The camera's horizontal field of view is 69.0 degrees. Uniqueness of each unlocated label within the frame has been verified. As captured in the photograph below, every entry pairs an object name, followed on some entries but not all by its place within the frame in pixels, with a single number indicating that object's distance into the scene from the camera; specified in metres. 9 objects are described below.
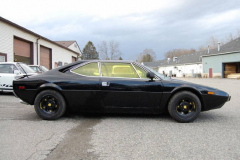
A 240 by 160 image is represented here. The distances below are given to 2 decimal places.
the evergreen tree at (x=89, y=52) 65.62
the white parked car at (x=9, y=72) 7.86
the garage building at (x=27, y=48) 13.65
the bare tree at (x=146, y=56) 91.38
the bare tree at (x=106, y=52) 40.28
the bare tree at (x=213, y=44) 61.71
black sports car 3.87
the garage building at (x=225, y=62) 31.84
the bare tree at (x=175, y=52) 86.81
